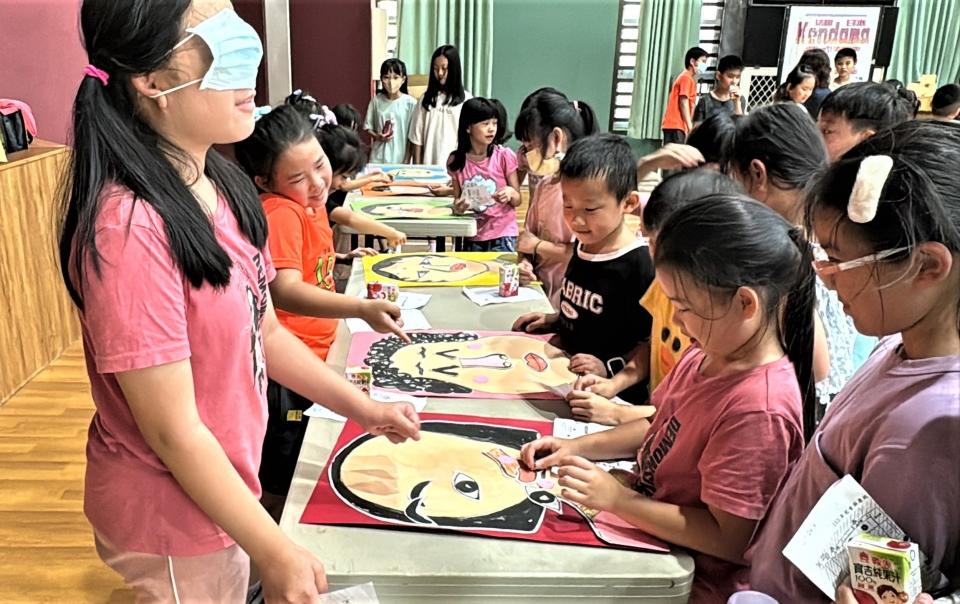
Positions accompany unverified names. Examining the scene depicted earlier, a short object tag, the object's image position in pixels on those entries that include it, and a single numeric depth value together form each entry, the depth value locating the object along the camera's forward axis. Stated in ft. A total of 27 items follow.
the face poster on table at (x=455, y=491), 3.64
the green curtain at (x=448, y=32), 23.98
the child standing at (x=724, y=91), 22.17
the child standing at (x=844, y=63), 23.21
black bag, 11.07
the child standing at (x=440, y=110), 16.38
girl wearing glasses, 2.68
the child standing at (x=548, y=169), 8.87
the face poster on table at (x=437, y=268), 8.10
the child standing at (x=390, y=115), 17.83
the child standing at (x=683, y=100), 23.17
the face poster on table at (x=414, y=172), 14.44
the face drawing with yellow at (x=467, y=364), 5.32
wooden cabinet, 10.70
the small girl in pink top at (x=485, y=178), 11.22
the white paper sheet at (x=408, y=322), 6.50
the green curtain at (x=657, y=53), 24.35
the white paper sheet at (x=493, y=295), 7.40
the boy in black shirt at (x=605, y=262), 6.05
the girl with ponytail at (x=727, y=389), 3.46
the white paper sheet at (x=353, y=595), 3.22
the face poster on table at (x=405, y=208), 11.14
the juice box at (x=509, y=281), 7.44
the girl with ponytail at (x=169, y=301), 2.85
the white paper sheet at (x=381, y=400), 4.71
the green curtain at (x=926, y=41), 25.30
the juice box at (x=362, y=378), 4.97
